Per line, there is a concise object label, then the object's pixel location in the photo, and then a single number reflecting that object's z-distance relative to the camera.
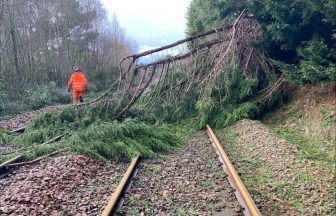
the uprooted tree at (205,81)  12.96
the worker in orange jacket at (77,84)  16.89
